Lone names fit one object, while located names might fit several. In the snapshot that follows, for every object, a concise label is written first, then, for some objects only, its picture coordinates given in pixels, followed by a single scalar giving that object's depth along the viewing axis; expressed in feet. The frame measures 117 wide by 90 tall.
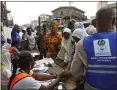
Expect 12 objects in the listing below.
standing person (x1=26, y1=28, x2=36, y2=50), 16.12
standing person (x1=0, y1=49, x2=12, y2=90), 5.86
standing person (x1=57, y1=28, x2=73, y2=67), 7.08
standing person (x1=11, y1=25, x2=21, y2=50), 12.93
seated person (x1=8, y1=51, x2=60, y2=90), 3.76
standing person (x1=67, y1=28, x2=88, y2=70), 5.35
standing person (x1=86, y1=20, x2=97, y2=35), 7.94
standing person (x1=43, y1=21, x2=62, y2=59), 9.04
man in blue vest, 3.10
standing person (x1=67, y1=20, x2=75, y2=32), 8.55
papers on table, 5.35
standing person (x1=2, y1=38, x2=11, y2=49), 7.90
